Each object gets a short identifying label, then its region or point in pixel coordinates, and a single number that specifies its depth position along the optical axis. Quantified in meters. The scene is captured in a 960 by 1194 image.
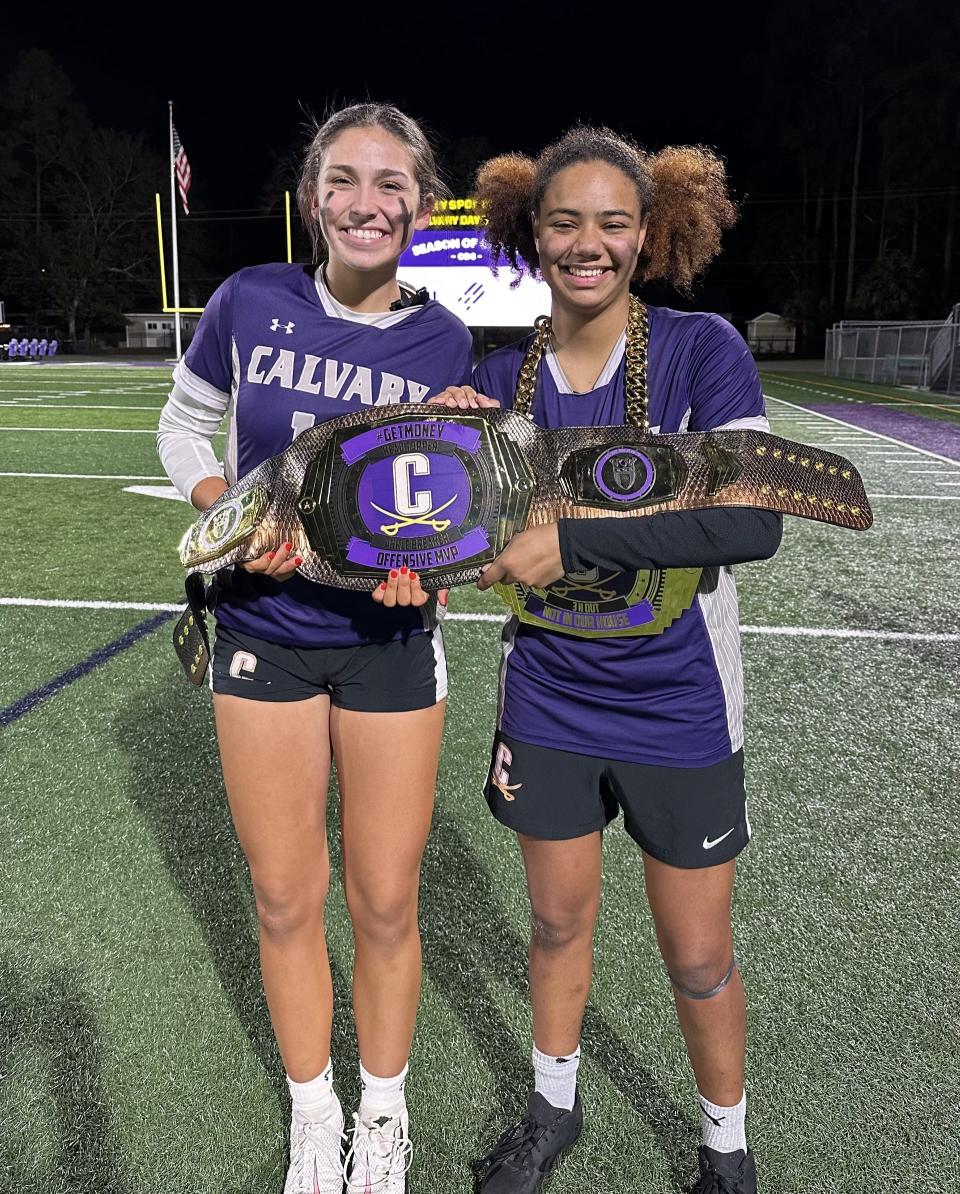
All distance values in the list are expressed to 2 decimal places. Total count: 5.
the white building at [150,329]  58.16
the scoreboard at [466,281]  26.03
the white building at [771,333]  53.22
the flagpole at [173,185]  25.30
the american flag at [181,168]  25.40
